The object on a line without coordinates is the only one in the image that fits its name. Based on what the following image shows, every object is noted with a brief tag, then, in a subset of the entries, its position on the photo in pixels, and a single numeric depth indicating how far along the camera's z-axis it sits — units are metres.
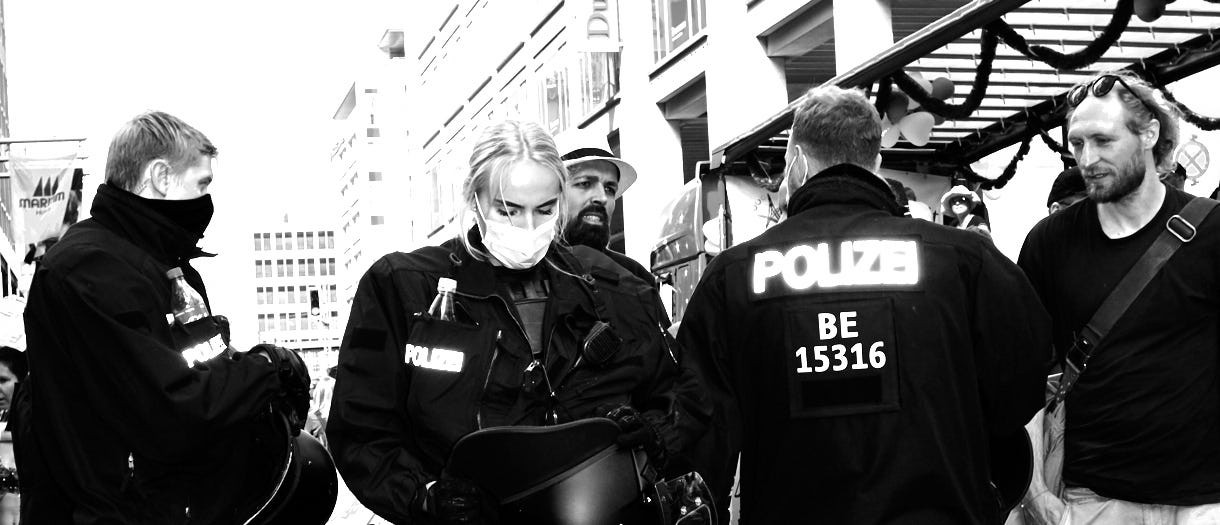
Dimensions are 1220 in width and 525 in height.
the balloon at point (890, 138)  11.69
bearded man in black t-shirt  4.32
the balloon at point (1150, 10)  8.72
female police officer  3.49
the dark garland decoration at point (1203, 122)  11.16
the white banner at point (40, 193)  25.08
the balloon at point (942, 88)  11.05
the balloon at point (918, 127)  11.42
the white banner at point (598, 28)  26.97
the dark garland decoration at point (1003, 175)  12.68
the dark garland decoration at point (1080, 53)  9.66
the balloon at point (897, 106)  10.70
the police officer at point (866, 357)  3.73
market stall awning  10.32
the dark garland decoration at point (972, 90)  10.38
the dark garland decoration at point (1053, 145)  11.74
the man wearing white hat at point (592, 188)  5.77
